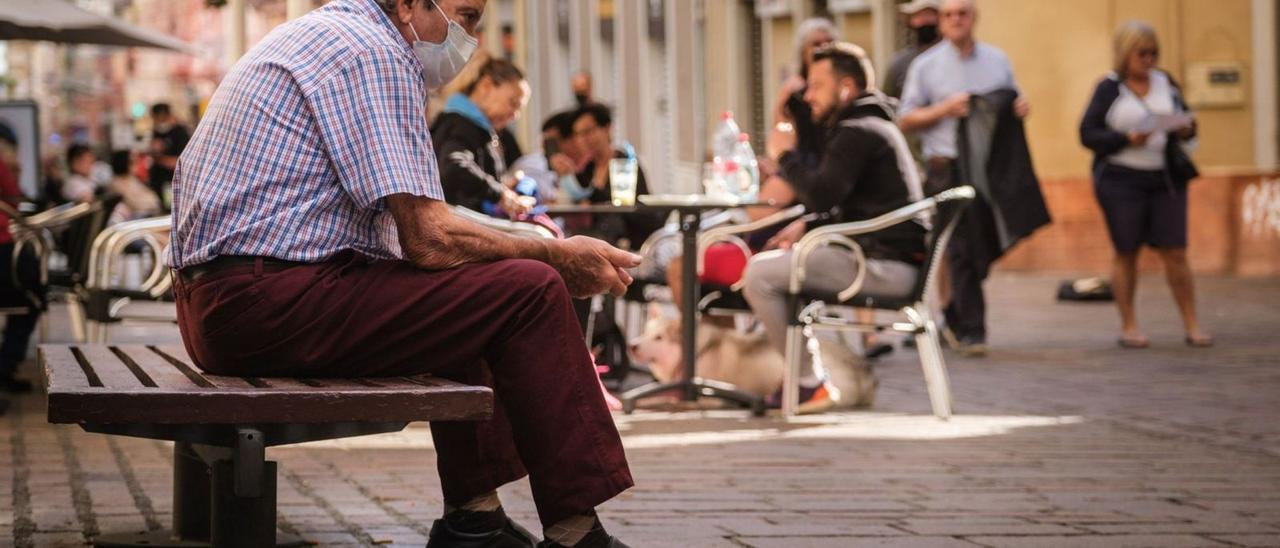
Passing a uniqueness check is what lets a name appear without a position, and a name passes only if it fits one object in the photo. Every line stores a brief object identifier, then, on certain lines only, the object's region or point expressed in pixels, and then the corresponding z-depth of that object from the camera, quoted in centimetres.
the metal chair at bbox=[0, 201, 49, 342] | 1005
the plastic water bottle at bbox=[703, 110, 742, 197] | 975
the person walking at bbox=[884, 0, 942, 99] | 1361
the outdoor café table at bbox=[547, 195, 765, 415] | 904
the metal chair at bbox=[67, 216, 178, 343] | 968
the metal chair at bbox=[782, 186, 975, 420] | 864
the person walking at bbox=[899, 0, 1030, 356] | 1216
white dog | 936
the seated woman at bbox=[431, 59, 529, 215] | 940
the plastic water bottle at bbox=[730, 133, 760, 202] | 988
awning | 1110
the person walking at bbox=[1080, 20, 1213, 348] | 1228
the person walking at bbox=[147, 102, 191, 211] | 2434
